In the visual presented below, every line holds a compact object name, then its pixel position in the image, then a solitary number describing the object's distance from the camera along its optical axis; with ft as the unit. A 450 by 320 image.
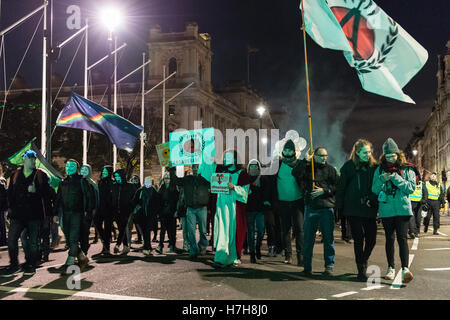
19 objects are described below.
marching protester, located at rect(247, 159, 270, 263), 32.48
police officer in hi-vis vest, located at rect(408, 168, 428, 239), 47.67
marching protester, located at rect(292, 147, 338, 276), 26.50
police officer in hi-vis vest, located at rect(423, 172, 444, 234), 54.80
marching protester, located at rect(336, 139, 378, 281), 25.07
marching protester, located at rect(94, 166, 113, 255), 37.27
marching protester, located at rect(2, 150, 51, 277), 29.07
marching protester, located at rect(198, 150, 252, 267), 30.09
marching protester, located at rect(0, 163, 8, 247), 36.83
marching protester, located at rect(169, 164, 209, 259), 34.35
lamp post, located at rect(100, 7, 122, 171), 74.59
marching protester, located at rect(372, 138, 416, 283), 24.35
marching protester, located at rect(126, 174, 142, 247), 39.58
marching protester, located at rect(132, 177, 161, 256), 39.09
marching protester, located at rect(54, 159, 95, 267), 30.32
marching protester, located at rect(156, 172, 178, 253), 39.34
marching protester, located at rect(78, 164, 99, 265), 30.96
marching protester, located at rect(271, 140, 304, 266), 30.07
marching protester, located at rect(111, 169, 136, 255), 37.78
